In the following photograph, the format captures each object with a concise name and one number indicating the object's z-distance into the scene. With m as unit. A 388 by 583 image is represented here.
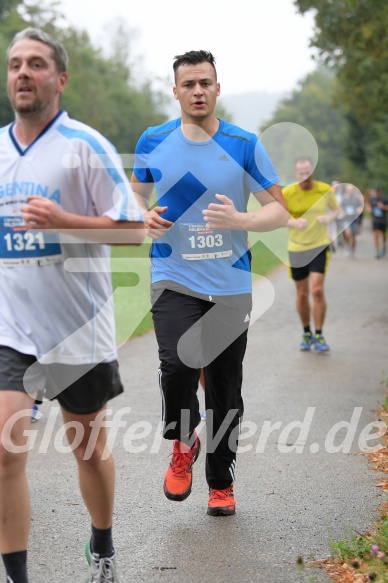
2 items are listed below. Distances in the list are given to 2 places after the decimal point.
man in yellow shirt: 22.01
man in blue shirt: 10.24
